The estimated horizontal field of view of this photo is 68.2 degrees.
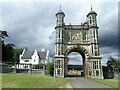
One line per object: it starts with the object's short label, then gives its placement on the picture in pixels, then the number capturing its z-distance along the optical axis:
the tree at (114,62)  40.03
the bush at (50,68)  20.41
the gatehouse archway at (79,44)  18.89
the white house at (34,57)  35.55
